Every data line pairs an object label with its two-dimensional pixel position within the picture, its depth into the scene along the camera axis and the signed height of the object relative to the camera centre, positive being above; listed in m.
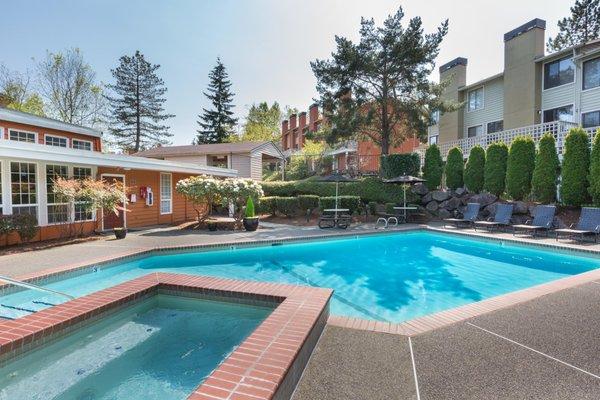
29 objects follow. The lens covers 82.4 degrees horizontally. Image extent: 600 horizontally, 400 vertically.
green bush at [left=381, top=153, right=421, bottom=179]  18.38 +1.29
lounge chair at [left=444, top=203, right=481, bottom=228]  14.26 -1.14
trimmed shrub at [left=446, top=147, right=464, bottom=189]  18.08 +1.06
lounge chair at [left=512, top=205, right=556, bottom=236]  11.63 -1.13
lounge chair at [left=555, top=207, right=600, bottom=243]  10.16 -1.15
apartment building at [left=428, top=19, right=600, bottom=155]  15.98 +5.22
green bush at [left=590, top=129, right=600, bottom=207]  11.91 +0.60
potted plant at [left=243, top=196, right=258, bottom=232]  13.51 -1.20
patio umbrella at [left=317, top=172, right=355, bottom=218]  14.43 +0.42
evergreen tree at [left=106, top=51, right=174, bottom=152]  37.09 +9.21
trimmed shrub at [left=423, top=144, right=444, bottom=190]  18.62 +1.15
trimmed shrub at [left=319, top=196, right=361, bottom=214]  16.98 -0.66
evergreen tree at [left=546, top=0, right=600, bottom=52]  22.97 +11.63
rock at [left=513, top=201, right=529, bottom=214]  14.12 -0.78
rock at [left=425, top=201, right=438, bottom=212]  17.62 -0.88
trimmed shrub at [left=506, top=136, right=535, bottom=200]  14.68 +1.02
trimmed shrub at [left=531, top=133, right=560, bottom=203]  13.75 +0.78
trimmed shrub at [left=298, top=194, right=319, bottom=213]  17.19 -0.67
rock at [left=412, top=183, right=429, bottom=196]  18.36 -0.06
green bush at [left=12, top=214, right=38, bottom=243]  9.33 -1.04
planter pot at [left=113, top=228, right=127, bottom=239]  11.22 -1.47
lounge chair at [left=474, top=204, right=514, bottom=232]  13.11 -1.18
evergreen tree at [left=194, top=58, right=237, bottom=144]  39.56 +8.94
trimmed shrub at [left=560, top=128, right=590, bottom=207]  12.76 +0.84
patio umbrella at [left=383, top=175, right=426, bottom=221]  15.33 +0.40
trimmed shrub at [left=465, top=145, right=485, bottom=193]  16.89 +0.96
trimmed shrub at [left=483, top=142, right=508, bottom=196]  15.84 +0.99
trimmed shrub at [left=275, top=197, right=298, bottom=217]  17.25 -0.82
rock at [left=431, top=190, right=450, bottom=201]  17.50 -0.31
